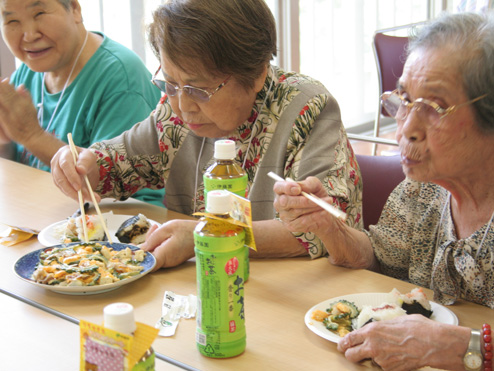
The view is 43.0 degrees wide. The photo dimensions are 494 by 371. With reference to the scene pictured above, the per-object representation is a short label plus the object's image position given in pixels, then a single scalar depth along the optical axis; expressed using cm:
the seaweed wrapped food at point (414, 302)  128
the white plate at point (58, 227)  169
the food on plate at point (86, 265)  139
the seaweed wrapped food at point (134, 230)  171
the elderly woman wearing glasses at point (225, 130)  161
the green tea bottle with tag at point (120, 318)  83
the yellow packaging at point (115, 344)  84
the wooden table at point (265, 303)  114
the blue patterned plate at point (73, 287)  137
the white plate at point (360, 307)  120
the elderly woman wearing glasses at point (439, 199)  112
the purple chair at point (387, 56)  405
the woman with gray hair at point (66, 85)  233
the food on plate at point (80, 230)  170
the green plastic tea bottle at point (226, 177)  135
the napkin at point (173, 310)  125
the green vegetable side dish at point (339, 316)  123
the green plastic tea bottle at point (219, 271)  103
